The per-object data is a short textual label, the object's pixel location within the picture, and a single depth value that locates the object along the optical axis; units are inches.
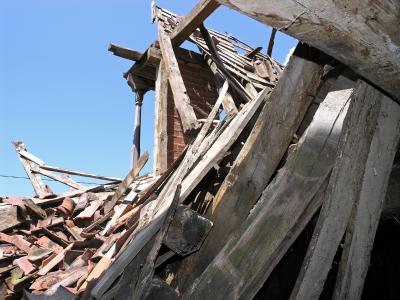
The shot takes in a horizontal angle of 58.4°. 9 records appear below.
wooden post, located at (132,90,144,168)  324.2
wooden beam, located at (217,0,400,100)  39.4
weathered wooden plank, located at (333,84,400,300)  63.0
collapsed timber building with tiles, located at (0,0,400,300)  44.3
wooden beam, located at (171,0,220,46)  203.6
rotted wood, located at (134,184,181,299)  70.4
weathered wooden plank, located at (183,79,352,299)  63.4
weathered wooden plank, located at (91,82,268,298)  81.8
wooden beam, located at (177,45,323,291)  66.1
